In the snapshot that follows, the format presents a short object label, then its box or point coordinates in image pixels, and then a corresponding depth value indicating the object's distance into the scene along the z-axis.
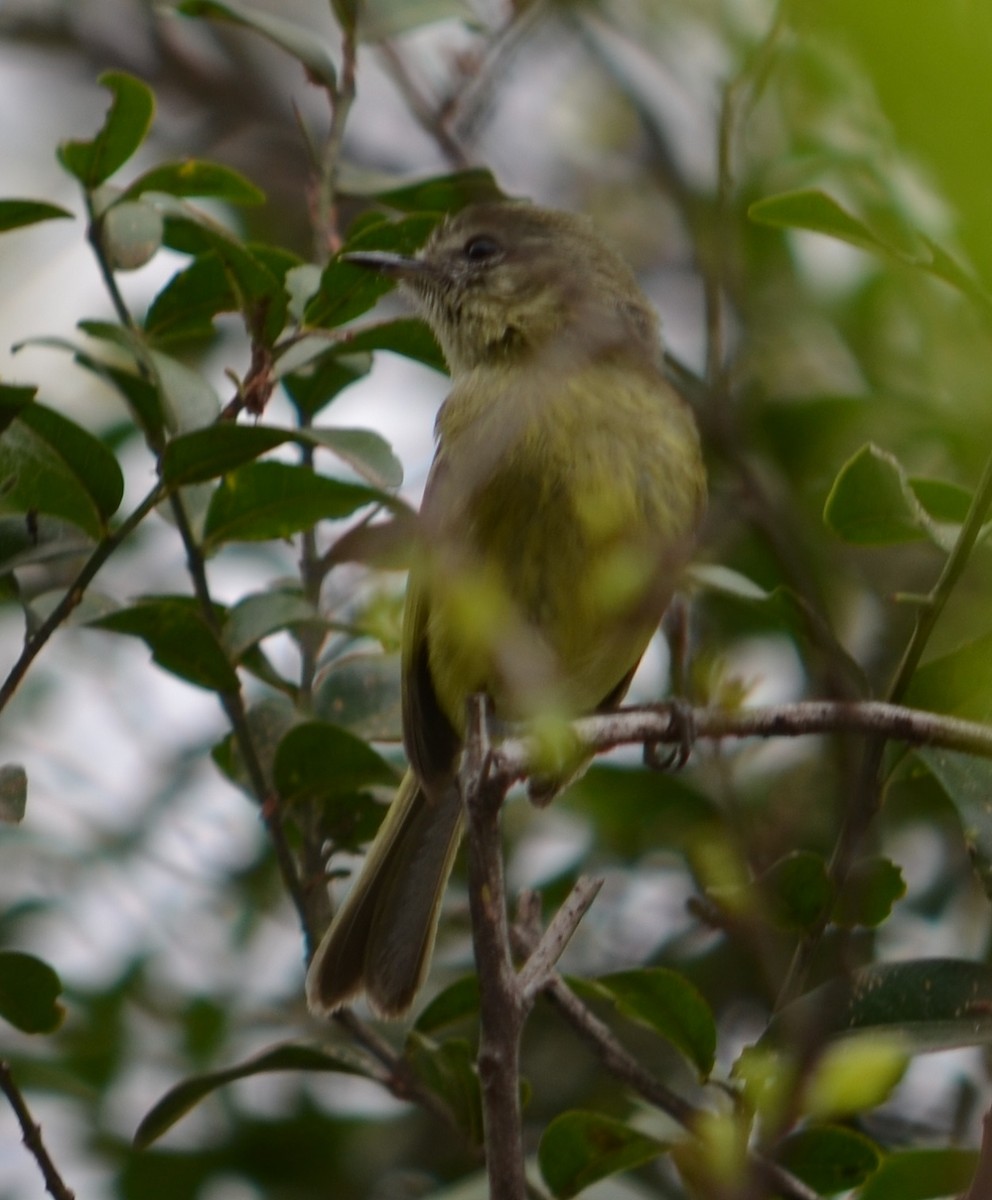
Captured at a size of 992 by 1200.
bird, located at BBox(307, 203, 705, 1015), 6.30
